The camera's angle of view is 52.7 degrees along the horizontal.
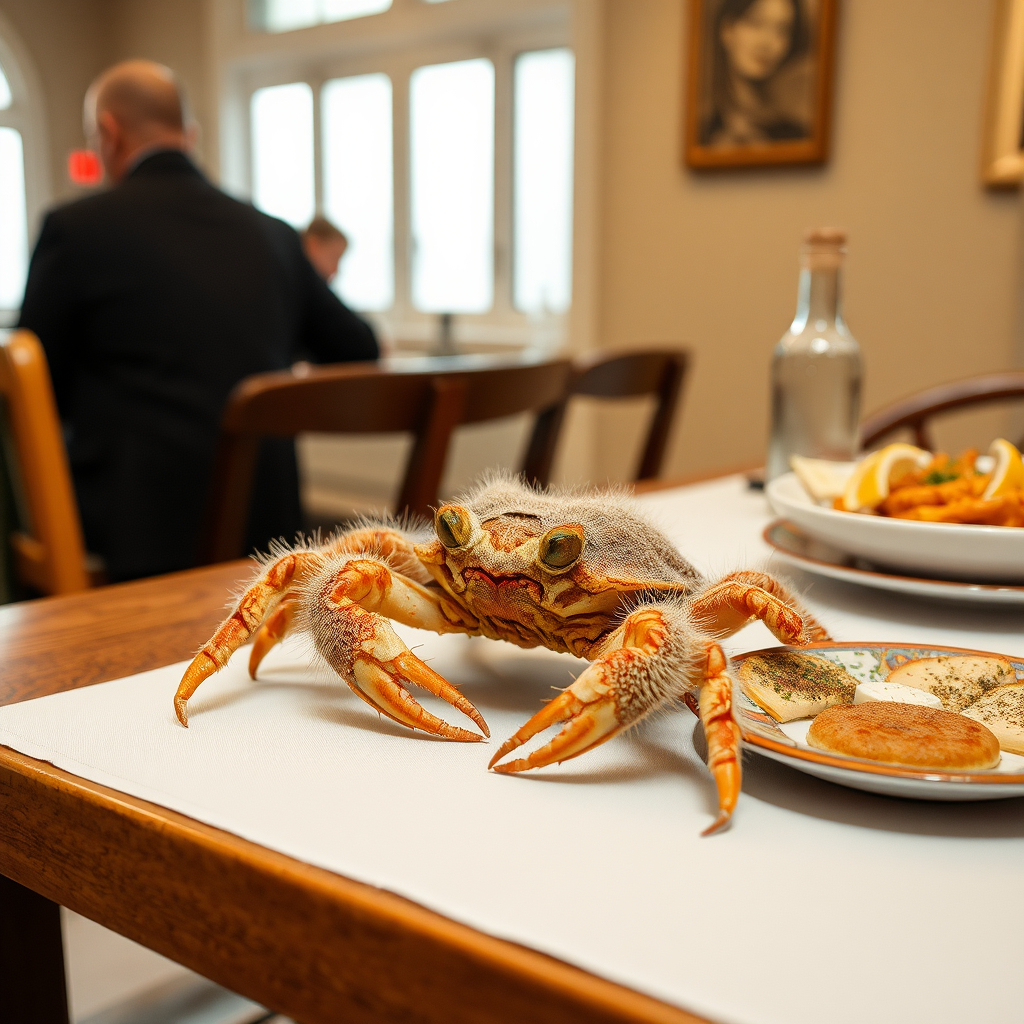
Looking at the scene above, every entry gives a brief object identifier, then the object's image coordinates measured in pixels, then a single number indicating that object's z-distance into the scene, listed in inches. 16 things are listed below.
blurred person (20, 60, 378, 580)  80.8
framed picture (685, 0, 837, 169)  119.6
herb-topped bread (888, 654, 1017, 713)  17.9
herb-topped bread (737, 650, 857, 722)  17.2
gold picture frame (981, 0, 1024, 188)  104.1
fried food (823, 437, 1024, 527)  29.1
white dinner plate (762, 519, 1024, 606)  25.6
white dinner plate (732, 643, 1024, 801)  13.9
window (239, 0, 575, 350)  167.8
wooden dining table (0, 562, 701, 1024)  11.8
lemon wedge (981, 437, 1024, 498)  29.9
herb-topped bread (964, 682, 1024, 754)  16.1
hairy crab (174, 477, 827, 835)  15.1
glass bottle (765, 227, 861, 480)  42.8
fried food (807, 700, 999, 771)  14.5
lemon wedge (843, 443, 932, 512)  32.6
